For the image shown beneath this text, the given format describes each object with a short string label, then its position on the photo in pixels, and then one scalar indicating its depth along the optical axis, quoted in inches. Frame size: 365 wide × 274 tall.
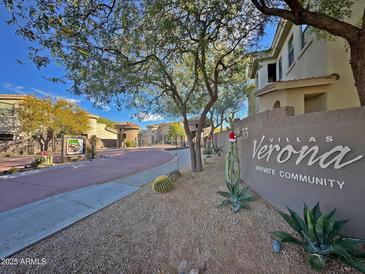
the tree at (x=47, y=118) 665.0
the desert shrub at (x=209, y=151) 572.4
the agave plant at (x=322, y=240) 89.2
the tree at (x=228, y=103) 616.1
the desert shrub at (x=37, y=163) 459.1
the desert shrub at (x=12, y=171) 394.0
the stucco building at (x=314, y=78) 234.2
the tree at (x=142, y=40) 175.6
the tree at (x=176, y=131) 1561.3
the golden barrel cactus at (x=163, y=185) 219.8
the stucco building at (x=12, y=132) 748.4
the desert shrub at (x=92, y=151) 646.2
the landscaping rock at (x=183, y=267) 103.0
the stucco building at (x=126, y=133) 1392.7
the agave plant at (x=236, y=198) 157.4
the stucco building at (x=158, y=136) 1724.9
